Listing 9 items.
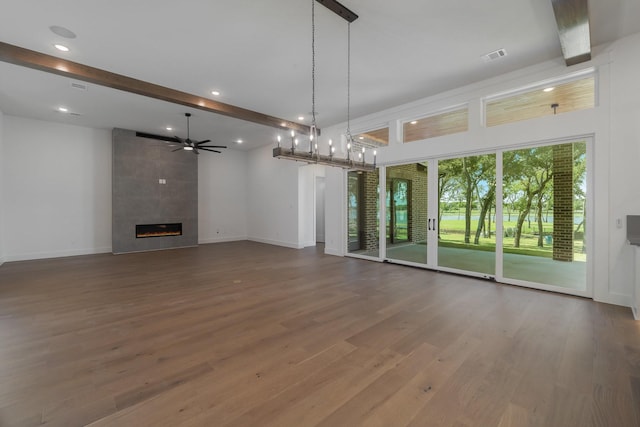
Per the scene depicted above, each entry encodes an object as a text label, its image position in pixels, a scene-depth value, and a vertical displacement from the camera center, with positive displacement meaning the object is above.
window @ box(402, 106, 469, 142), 5.44 +1.81
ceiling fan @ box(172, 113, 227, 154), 6.88 +1.65
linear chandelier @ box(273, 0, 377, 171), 3.13 +0.79
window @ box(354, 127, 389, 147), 6.70 +1.85
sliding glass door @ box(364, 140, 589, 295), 4.31 -0.10
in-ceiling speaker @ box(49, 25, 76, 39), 3.47 +2.32
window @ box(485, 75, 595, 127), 4.18 +1.81
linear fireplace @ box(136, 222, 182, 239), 8.26 -0.63
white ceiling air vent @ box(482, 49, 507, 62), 4.04 +2.35
